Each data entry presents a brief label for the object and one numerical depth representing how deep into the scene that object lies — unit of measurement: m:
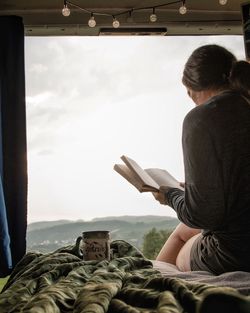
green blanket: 0.71
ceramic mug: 1.36
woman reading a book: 1.21
